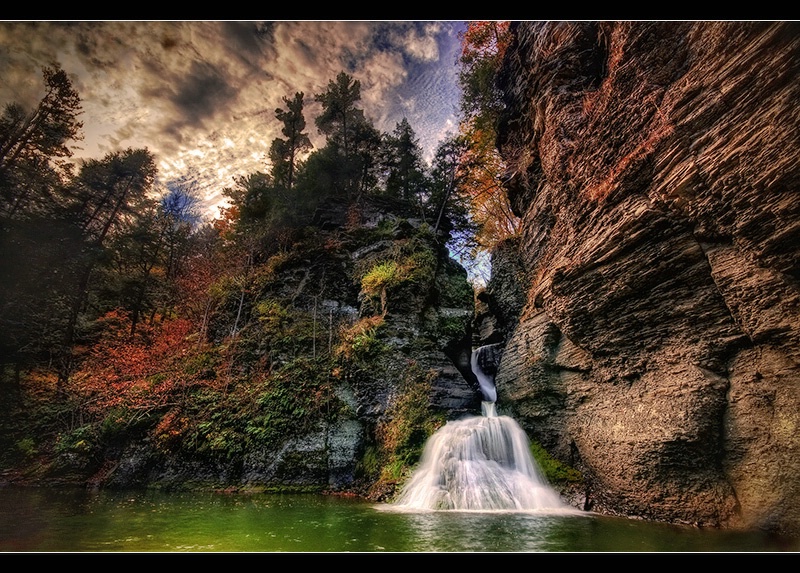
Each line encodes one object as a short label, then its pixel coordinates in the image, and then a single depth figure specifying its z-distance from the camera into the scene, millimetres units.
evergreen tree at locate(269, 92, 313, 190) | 19938
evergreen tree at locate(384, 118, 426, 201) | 19656
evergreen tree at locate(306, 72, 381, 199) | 18422
